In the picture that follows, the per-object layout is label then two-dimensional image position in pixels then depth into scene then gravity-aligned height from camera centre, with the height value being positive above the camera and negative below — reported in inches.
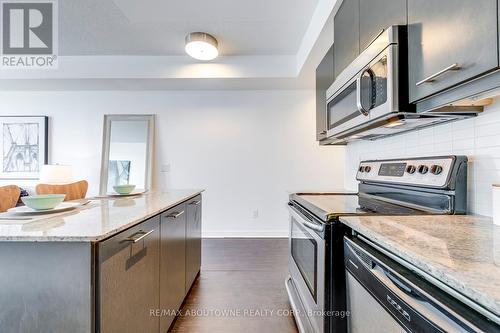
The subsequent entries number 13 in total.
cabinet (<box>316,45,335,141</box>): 81.1 +27.4
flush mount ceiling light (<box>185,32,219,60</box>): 107.1 +51.1
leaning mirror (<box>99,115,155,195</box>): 152.3 +9.3
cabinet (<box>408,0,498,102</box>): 28.3 +15.8
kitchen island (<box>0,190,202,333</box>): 33.7 -14.8
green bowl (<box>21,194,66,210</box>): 49.4 -6.8
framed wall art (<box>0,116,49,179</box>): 155.5 +12.3
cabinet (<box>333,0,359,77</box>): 59.2 +33.0
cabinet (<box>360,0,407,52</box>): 43.7 +28.0
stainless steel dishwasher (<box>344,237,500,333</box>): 19.5 -12.4
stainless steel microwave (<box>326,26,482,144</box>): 42.5 +13.6
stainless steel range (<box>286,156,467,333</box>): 42.5 -8.1
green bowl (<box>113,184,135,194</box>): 85.9 -7.4
